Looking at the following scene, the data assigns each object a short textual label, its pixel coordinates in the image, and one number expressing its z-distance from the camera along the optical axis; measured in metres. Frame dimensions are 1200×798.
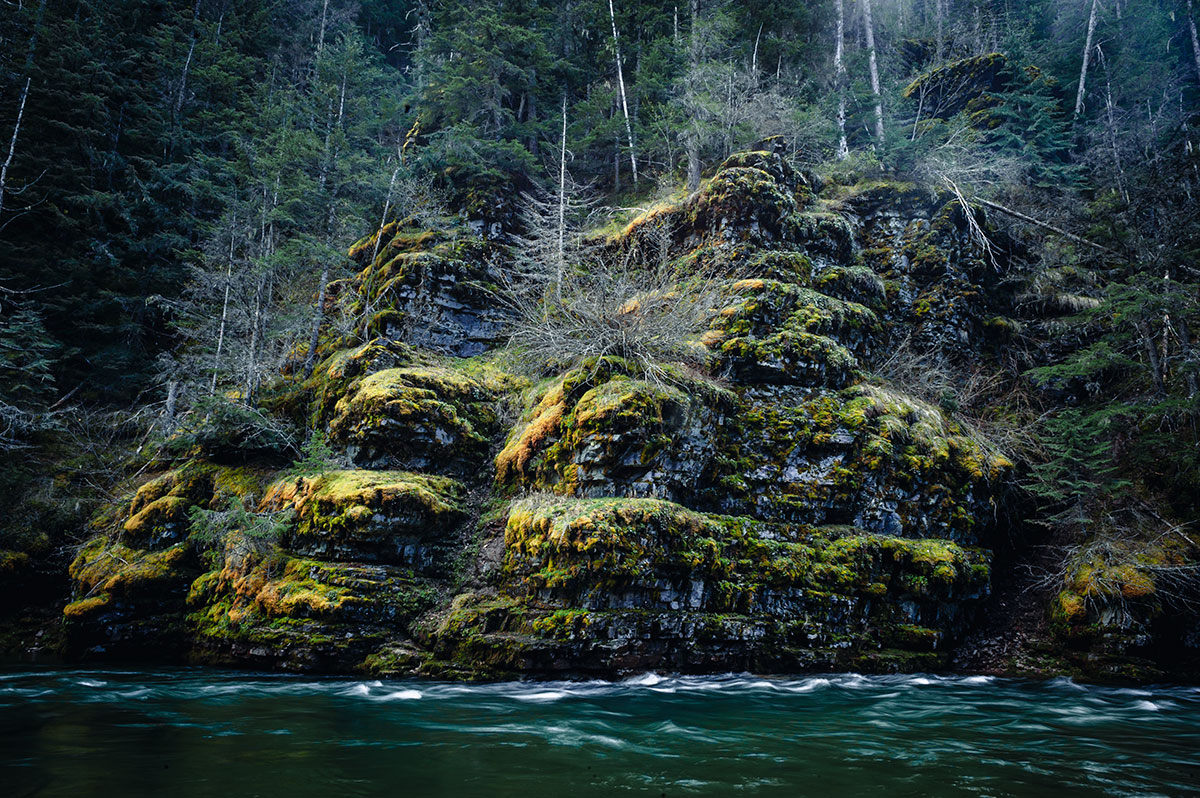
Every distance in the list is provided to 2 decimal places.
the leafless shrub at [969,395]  10.69
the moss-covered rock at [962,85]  19.94
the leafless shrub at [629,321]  9.67
